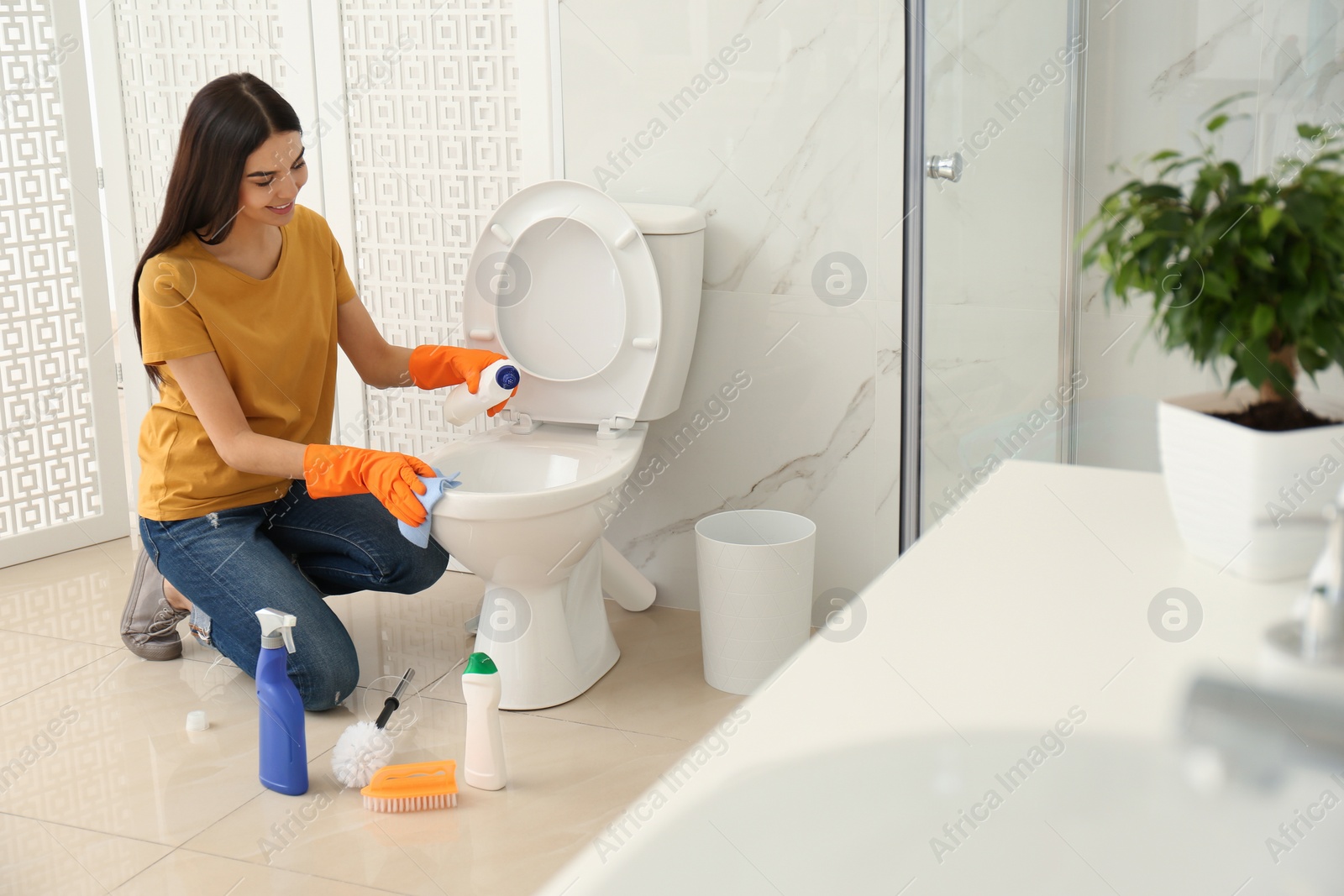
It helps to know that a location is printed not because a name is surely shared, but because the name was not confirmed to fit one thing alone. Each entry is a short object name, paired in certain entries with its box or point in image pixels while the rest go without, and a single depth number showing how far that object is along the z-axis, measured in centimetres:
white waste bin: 200
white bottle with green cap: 173
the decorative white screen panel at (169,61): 243
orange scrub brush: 169
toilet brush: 176
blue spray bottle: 172
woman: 185
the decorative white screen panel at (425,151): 228
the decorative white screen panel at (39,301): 256
